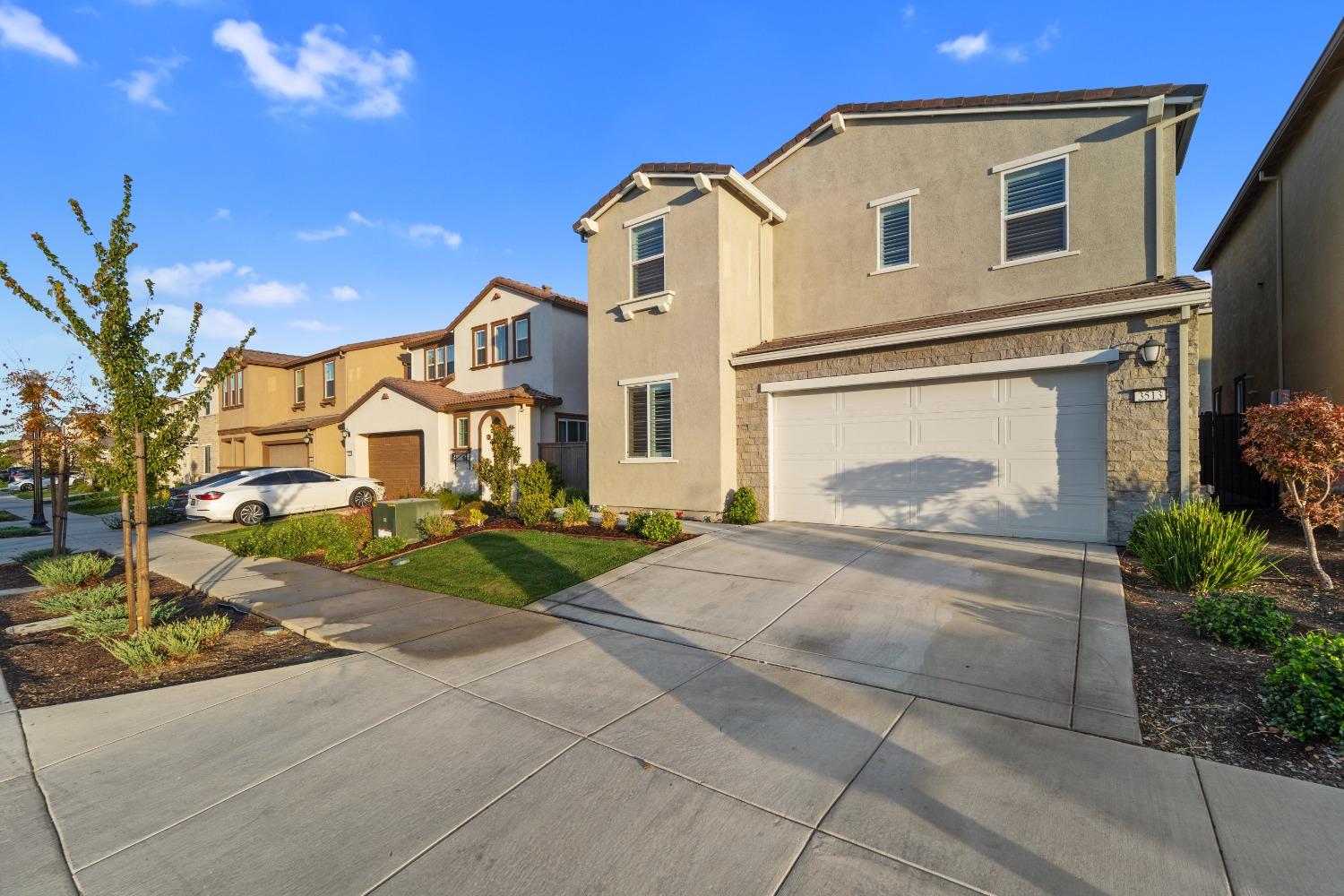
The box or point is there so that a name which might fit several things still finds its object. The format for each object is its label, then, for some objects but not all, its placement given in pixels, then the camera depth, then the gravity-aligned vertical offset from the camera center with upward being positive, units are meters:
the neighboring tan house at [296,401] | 22.98 +2.17
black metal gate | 10.56 -0.71
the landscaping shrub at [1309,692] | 3.27 -1.51
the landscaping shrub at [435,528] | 11.09 -1.53
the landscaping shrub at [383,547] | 9.91 -1.71
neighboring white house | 16.25 +1.42
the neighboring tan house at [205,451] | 28.61 +0.01
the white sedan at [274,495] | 14.78 -1.22
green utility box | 10.74 -1.32
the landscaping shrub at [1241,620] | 4.61 -1.51
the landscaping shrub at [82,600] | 6.58 -1.71
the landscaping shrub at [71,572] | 7.79 -1.66
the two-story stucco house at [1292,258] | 9.40 +3.48
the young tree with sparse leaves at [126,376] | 5.31 +0.72
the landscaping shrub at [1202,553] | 6.01 -1.21
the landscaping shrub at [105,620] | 5.59 -1.69
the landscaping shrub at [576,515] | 11.43 -1.37
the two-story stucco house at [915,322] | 8.23 +2.04
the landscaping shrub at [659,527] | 9.34 -1.34
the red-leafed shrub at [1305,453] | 5.93 -0.18
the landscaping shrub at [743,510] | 10.64 -1.21
